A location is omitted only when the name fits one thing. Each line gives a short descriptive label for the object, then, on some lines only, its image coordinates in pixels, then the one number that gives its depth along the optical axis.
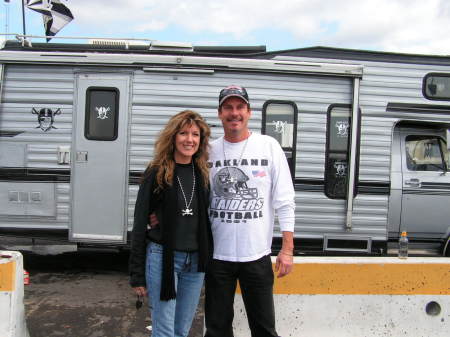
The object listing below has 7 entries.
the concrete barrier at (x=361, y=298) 3.22
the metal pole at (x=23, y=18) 9.67
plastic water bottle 3.40
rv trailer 5.27
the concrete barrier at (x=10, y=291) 3.09
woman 2.39
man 2.56
